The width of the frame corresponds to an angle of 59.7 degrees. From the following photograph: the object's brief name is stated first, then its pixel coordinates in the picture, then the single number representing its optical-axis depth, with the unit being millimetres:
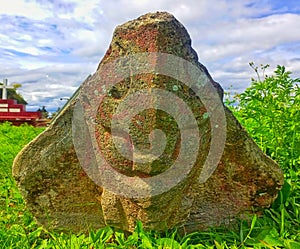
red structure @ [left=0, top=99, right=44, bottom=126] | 9958
